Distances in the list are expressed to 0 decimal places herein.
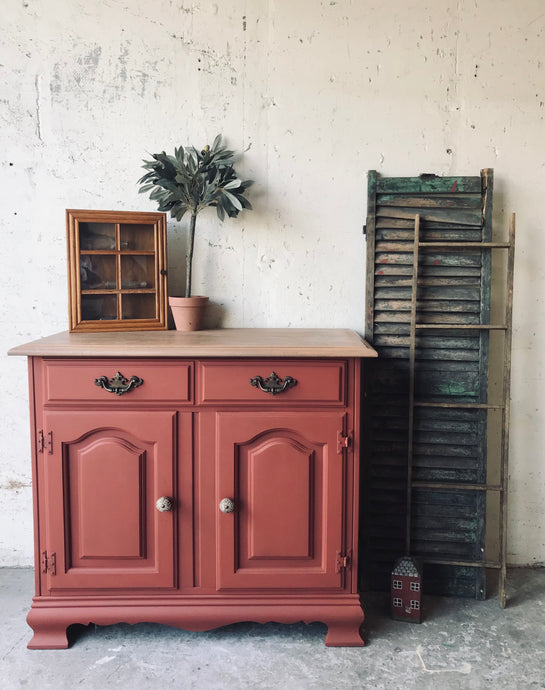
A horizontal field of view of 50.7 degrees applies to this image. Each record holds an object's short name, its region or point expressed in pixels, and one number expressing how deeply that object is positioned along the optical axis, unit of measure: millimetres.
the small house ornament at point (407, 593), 2266
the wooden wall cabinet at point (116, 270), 2361
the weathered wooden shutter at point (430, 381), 2465
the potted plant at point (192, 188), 2420
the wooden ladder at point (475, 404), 2365
